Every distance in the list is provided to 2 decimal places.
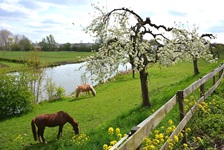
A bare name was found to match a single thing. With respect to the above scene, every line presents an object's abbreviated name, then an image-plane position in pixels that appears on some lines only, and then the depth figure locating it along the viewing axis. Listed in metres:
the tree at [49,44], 103.56
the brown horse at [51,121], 11.61
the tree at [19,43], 79.16
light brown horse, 24.59
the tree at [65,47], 96.19
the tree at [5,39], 84.19
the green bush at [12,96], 20.09
